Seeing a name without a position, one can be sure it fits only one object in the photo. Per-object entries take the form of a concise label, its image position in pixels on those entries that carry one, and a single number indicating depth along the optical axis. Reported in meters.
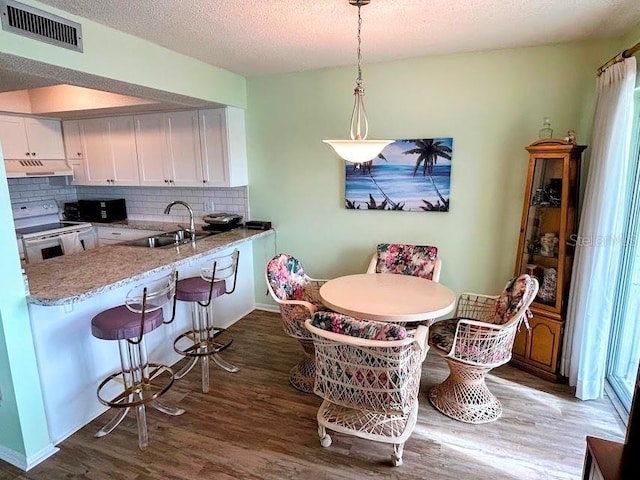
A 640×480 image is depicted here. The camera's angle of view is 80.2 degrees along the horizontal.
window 2.61
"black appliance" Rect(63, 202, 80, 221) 4.81
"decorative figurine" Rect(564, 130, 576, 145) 2.79
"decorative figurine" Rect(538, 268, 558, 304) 2.98
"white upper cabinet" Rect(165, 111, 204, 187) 4.04
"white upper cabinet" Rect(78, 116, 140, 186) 4.36
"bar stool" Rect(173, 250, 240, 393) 2.87
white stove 3.98
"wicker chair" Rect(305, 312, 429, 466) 1.89
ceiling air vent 1.99
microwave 4.65
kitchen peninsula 2.23
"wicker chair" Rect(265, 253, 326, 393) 2.82
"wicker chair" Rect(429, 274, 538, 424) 2.41
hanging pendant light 2.29
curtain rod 2.25
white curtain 2.42
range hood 4.06
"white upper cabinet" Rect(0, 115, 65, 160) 4.08
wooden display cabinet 2.84
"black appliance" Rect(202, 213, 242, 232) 4.06
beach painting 3.42
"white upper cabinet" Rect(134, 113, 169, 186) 4.17
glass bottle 3.02
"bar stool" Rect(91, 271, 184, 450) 2.22
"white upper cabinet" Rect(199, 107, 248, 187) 3.91
